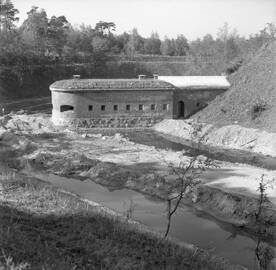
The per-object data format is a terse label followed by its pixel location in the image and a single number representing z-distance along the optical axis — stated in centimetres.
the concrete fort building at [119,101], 3131
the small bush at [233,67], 3688
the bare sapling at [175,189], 1664
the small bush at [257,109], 2852
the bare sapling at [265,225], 1338
